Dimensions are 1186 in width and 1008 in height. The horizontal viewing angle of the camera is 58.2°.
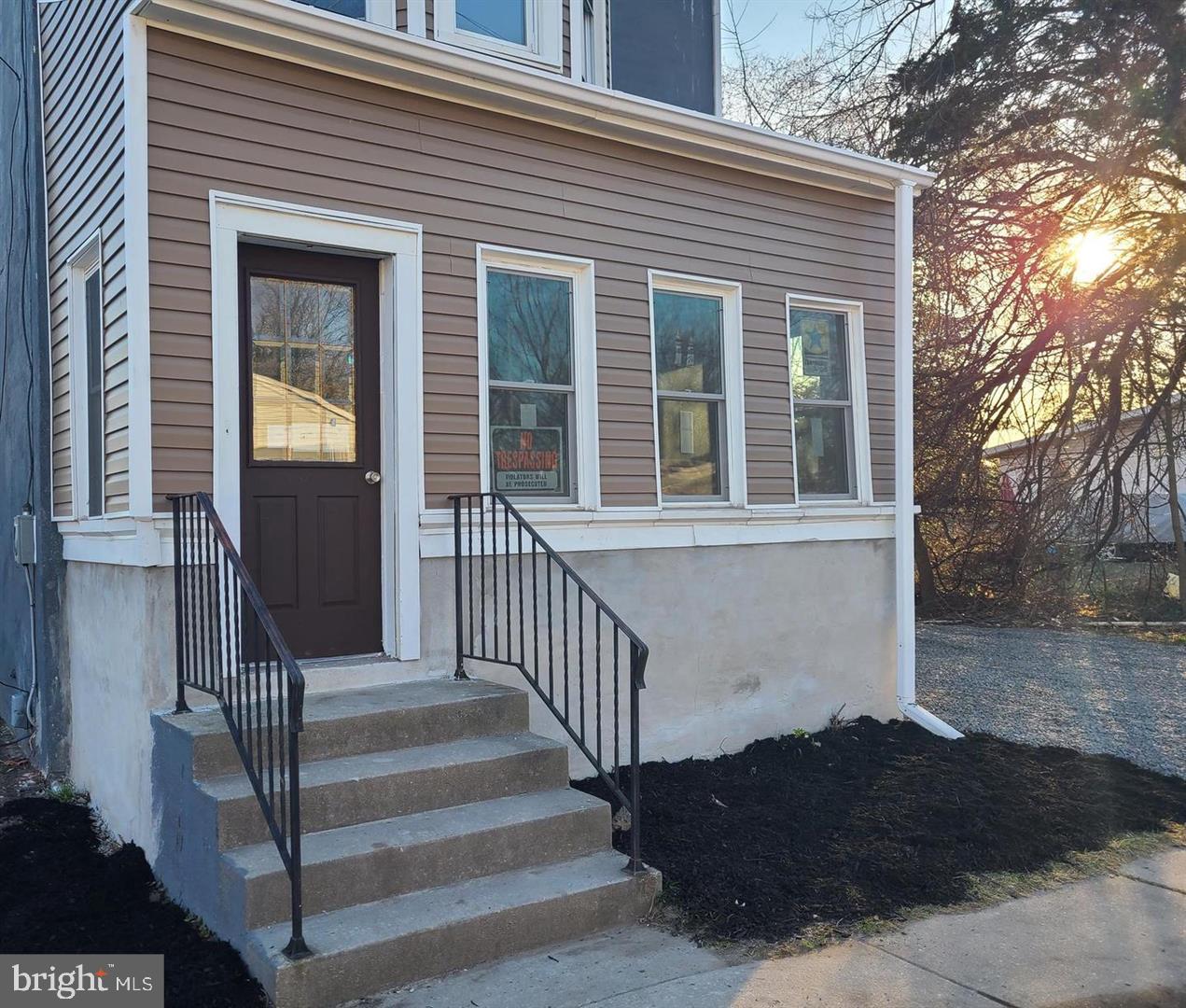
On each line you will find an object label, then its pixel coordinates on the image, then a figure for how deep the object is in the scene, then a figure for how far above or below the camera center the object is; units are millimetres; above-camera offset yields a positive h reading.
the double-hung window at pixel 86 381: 5438 +682
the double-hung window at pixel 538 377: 5691 +703
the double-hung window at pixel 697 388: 6336 +698
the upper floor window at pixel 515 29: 6156 +2820
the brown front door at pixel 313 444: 5051 +313
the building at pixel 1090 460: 11117 +341
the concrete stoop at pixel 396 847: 3529 -1251
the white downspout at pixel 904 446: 7121 +374
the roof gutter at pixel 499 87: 4758 +2163
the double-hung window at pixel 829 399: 6977 +679
